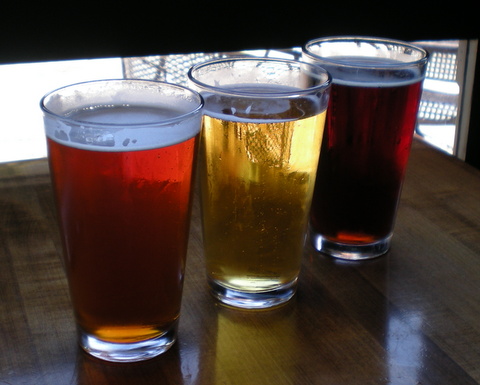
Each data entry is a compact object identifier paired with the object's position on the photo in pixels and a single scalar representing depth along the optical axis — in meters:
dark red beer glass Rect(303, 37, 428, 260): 0.76
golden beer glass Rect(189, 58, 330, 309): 0.66
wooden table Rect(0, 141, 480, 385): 0.63
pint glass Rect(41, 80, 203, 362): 0.56
